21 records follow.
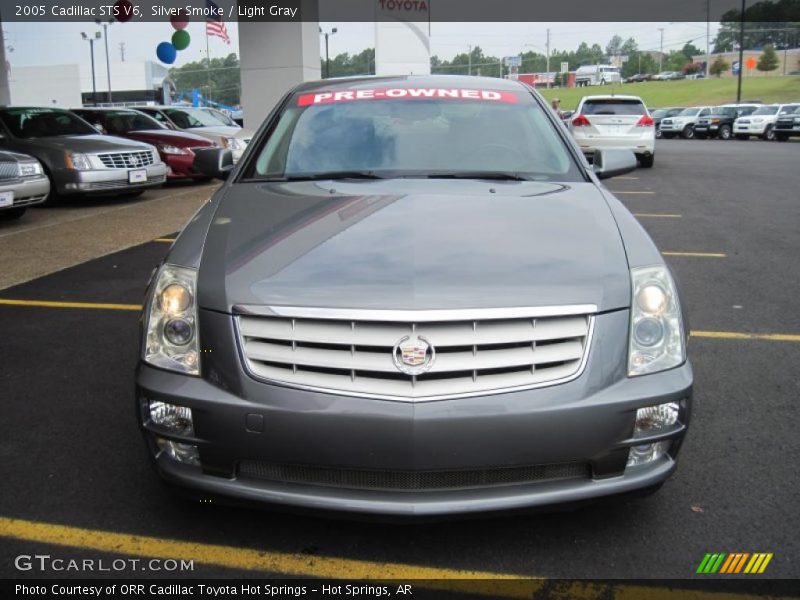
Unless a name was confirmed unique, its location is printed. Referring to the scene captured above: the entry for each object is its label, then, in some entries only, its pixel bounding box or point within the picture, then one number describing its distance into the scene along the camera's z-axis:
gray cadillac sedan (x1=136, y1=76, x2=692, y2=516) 2.24
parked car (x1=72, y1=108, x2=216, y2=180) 14.24
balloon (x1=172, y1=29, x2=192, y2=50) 23.20
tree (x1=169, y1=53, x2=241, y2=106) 112.62
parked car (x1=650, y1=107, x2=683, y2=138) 42.38
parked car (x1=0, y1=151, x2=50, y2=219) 8.95
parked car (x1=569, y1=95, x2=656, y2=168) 16.42
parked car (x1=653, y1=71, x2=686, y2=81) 113.84
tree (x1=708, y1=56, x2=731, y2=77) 105.04
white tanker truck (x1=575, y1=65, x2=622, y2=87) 109.49
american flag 21.30
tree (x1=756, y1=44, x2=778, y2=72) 95.56
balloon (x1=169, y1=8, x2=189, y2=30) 22.30
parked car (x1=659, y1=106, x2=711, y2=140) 38.47
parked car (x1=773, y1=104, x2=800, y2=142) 32.22
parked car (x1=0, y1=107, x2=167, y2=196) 10.99
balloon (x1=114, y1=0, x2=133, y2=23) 19.38
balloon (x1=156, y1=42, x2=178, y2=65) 25.06
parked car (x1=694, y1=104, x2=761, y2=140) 36.81
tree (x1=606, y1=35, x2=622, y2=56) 181.48
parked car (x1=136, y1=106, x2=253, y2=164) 15.01
